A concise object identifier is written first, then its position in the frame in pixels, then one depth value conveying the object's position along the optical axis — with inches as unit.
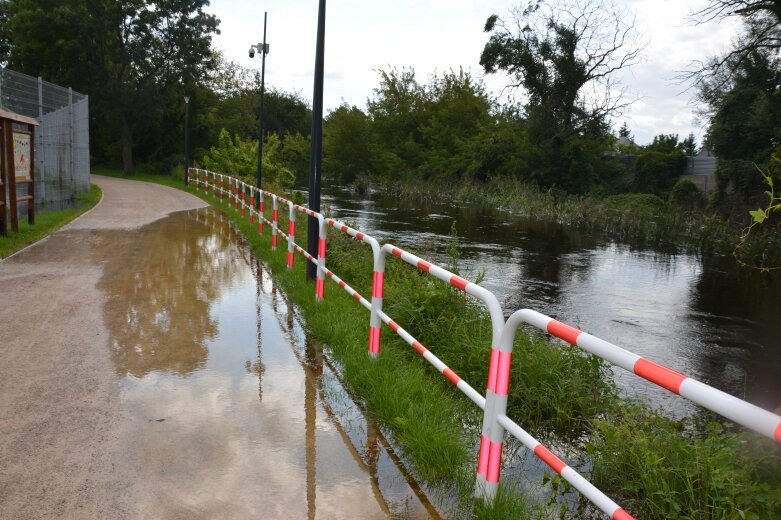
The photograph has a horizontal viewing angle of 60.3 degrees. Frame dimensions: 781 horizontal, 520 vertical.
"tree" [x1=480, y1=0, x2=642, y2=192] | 1676.9
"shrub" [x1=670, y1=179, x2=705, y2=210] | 1272.1
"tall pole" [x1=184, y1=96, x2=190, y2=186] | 1281.5
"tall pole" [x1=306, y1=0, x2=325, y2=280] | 350.3
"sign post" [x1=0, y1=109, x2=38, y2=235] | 482.6
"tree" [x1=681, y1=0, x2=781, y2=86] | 817.7
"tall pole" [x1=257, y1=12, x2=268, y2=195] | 895.5
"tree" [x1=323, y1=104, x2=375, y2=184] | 2492.6
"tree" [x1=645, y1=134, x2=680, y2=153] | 1900.8
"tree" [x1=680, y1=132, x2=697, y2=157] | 2711.1
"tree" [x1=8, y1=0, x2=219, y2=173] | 1600.6
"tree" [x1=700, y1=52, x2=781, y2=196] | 984.3
